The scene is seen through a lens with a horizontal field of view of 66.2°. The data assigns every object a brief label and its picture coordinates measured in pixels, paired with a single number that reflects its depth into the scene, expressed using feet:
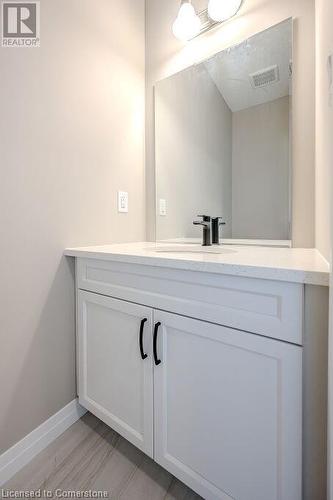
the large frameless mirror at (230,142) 3.86
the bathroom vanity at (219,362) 2.08
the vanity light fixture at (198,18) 4.18
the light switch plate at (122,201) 4.94
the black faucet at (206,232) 4.35
